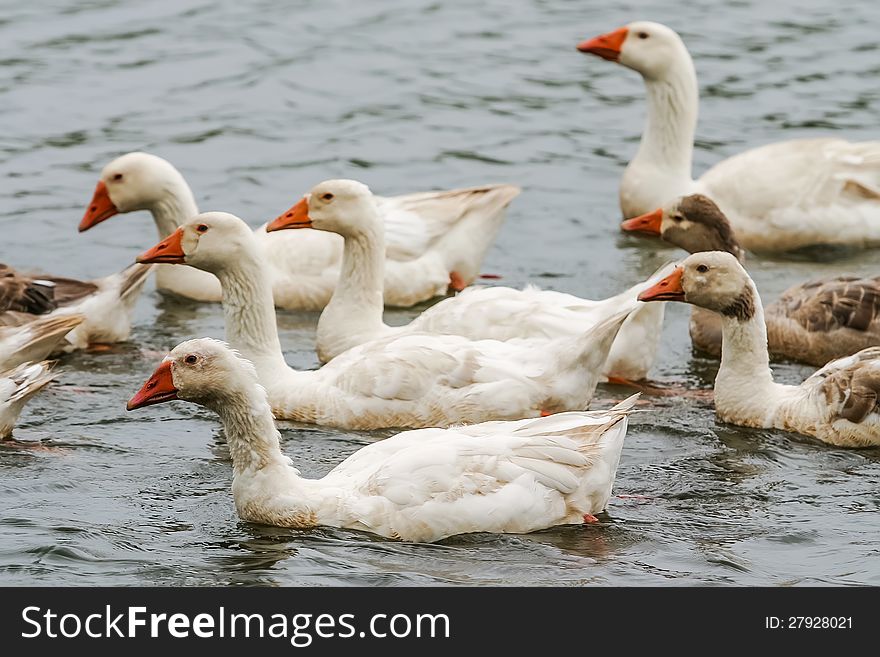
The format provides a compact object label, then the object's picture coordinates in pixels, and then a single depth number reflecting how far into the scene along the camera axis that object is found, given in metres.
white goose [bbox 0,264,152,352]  13.16
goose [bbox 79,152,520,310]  14.53
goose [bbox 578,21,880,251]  15.90
